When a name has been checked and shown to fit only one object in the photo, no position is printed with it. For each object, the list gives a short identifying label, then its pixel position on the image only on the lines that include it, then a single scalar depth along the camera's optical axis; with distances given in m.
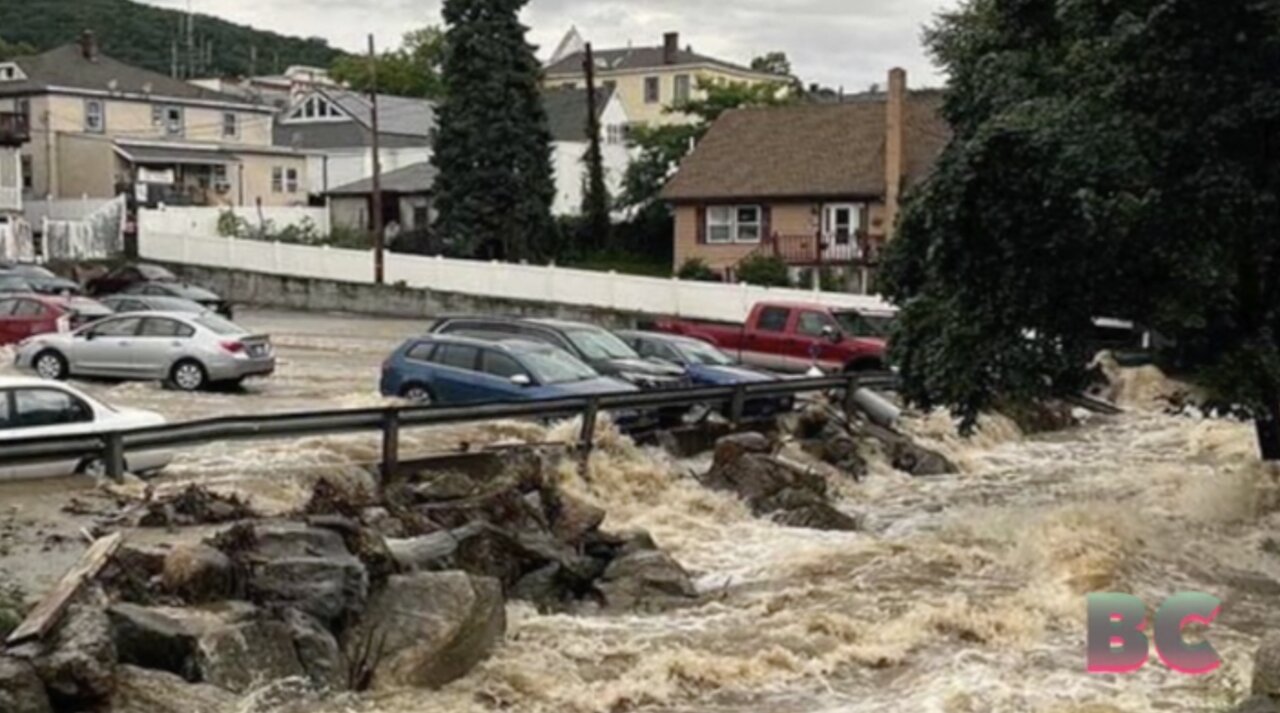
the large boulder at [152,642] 11.98
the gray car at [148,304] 35.44
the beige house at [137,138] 67.06
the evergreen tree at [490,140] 55.81
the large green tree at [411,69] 106.50
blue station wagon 23.86
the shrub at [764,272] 51.53
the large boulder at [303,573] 13.53
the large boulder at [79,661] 11.07
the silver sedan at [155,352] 28.66
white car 17.67
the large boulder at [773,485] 21.38
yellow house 97.62
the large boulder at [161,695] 11.27
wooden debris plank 11.61
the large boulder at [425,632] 13.23
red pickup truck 31.86
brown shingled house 52.56
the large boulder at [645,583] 16.61
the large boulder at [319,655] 12.87
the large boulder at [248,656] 12.19
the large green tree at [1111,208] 19.00
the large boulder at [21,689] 10.70
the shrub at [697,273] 53.50
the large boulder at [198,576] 13.31
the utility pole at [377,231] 51.23
